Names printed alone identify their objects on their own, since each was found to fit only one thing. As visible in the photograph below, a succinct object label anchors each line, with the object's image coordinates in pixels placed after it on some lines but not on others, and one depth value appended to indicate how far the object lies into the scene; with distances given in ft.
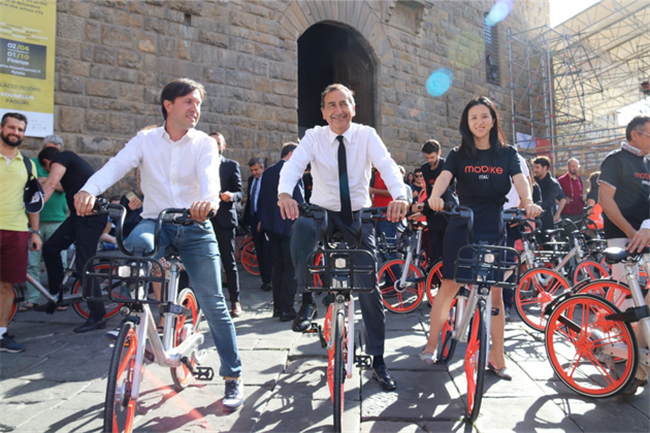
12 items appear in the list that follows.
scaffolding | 49.98
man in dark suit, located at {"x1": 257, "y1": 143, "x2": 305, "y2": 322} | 16.03
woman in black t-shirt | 10.53
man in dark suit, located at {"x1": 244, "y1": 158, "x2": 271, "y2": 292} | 22.13
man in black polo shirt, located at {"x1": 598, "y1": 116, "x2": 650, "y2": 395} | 11.30
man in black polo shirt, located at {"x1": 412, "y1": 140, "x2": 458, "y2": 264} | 18.63
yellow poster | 21.17
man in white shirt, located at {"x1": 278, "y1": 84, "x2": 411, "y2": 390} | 9.68
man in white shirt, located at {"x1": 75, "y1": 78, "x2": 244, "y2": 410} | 9.02
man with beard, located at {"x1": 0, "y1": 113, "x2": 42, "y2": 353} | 13.00
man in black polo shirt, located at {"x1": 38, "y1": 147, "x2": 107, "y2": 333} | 14.99
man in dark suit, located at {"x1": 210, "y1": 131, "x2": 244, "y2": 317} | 16.38
